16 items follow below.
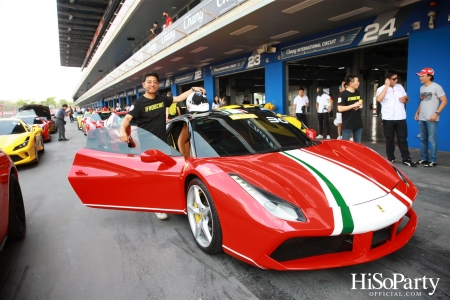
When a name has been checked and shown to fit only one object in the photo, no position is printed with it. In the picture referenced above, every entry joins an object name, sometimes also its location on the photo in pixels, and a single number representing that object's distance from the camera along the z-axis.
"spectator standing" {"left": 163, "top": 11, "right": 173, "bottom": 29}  15.44
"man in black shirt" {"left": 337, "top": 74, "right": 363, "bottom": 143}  5.19
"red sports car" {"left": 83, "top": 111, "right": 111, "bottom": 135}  12.66
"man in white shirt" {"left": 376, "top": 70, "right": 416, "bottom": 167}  5.43
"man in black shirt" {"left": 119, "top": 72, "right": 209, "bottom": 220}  3.49
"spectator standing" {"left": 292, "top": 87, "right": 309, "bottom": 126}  10.93
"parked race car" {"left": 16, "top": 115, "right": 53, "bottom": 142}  12.87
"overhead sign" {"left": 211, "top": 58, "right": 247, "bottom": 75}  14.20
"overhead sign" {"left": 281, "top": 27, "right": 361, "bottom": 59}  8.93
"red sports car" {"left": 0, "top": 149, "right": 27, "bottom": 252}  2.49
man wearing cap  5.19
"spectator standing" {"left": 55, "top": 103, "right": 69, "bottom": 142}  13.70
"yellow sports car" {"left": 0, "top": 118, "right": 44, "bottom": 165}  7.00
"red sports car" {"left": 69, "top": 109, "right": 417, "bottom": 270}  1.90
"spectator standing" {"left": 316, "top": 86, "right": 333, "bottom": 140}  9.70
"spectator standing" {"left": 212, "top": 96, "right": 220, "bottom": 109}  15.55
